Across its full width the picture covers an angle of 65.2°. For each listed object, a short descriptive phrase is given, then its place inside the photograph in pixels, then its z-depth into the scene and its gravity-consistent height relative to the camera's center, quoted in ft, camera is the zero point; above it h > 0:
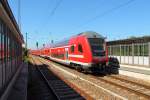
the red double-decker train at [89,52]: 28.24 -0.41
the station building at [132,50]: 30.08 +0.05
